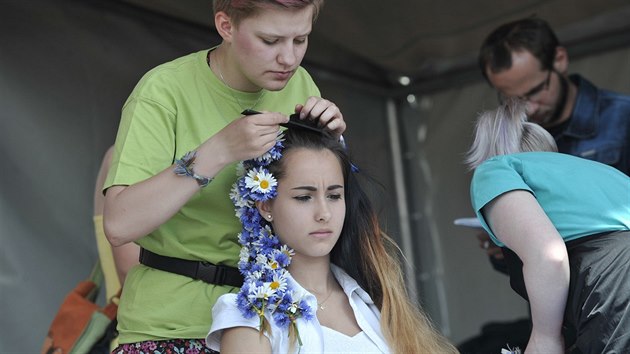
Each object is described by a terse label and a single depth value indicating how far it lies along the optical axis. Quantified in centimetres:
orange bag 566
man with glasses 692
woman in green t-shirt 388
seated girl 406
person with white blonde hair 402
